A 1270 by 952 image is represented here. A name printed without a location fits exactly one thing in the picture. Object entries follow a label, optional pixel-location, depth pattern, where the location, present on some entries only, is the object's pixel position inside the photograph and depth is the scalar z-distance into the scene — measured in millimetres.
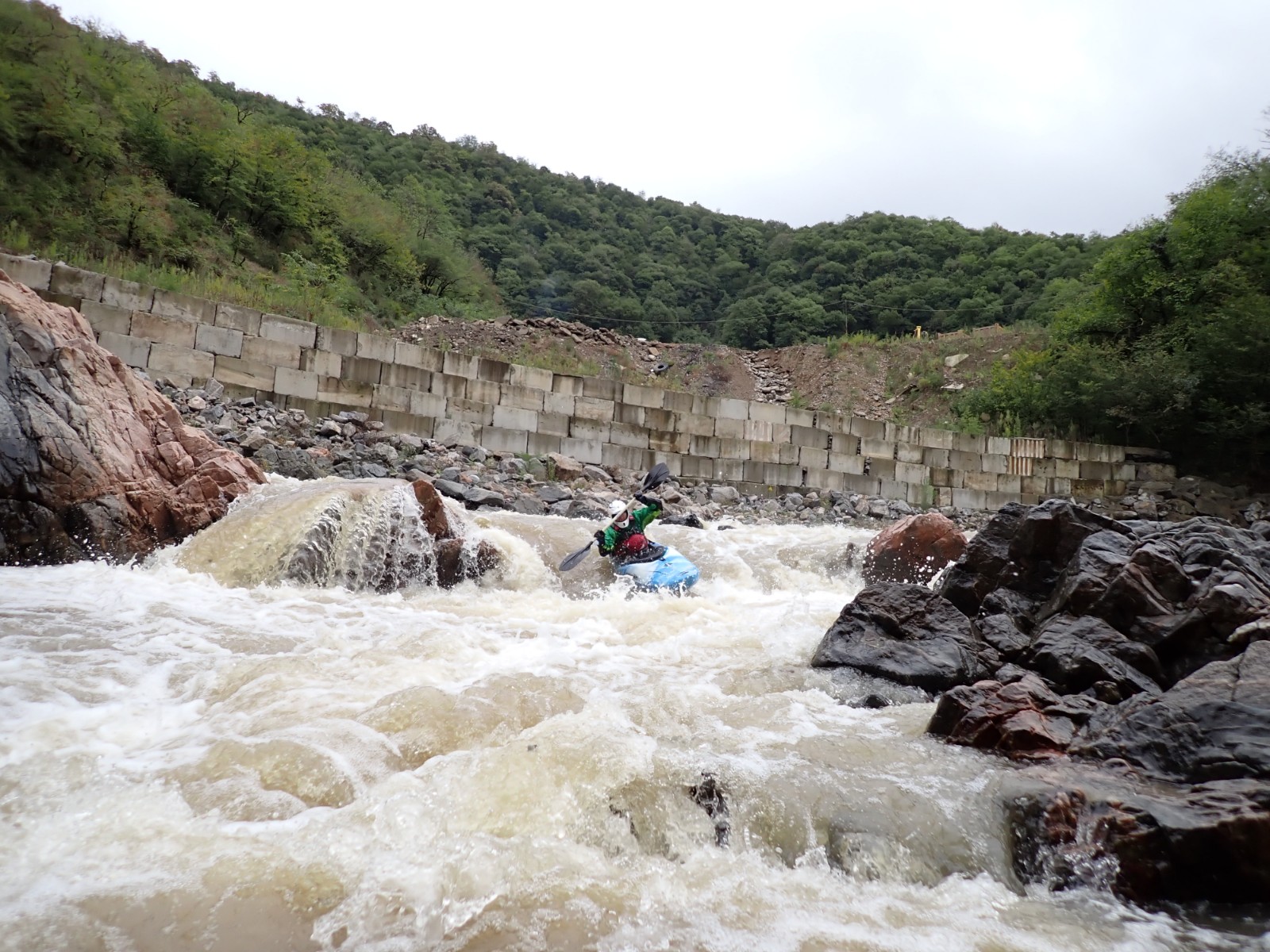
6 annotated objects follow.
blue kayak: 7586
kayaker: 7785
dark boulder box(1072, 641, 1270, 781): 2812
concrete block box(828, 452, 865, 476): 15414
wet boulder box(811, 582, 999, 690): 4598
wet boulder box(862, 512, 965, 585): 8055
